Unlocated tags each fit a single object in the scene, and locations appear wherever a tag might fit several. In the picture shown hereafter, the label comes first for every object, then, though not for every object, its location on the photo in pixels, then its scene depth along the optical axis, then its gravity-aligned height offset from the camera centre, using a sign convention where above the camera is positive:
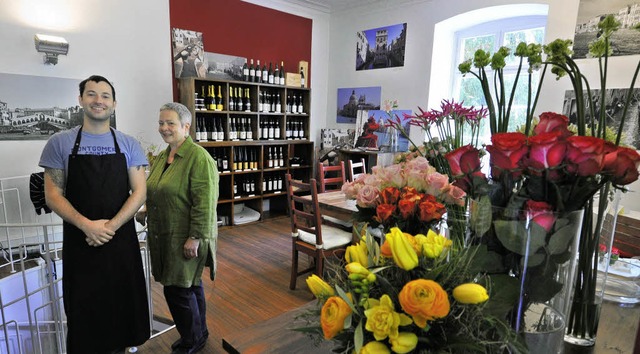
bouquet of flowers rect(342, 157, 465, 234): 0.83 -0.18
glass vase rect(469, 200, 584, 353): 0.65 -0.25
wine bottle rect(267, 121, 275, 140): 5.25 -0.18
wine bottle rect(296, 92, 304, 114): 5.59 +0.20
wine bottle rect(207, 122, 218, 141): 4.66 -0.18
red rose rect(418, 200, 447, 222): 0.82 -0.20
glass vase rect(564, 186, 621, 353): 0.87 -0.35
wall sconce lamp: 3.45 +0.65
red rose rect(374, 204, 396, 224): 0.83 -0.20
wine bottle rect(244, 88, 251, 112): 4.97 +0.23
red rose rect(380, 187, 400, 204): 0.85 -0.17
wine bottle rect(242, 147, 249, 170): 5.02 -0.58
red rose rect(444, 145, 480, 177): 0.72 -0.07
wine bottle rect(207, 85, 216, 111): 4.59 +0.24
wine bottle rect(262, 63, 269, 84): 5.13 +0.61
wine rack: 4.62 -0.23
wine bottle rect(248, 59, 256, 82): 5.05 +0.63
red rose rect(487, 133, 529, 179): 0.64 -0.04
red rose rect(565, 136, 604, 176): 0.61 -0.05
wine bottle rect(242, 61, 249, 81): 4.98 +0.64
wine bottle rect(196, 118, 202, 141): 4.51 -0.17
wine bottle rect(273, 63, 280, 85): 5.22 +0.62
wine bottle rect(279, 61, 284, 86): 5.27 +0.65
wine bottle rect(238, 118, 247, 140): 4.95 -0.17
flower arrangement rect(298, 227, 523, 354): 0.52 -0.28
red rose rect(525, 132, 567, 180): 0.62 -0.04
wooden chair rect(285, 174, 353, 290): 2.88 -1.00
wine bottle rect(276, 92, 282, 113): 5.29 +0.23
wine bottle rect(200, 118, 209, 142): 4.55 -0.20
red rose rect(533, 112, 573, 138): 0.70 +0.01
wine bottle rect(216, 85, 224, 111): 4.67 +0.21
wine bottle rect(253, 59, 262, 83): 5.09 +0.59
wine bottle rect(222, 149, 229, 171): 4.81 -0.59
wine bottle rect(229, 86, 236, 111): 4.75 +0.23
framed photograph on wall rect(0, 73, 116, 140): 3.44 +0.07
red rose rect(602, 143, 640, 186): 0.64 -0.06
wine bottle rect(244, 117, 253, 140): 5.07 -0.16
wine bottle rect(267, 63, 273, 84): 5.18 +0.60
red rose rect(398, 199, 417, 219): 0.82 -0.19
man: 1.74 -0.49
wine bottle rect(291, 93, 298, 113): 5.51 +0.23
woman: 2.04 -0.55
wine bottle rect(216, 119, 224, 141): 4.72 -0.18
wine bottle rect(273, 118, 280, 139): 5.32 -0.16
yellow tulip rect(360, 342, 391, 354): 0.54 -0.34
